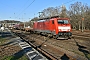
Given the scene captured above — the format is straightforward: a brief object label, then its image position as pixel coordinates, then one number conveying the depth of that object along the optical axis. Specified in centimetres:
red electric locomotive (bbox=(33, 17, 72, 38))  928
